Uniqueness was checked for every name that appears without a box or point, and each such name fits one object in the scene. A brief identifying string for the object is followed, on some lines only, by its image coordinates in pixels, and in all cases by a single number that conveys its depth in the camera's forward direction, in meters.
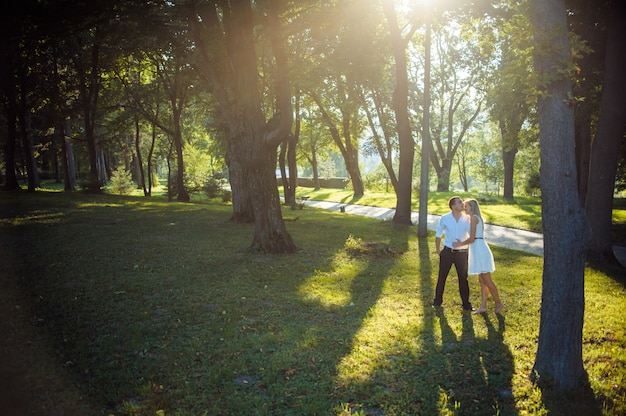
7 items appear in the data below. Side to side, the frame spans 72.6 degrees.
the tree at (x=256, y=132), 11.71
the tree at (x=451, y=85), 33.25
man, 7.49
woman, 7.29
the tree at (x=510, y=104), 18.00
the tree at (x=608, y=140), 12.14
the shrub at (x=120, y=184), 34.47
